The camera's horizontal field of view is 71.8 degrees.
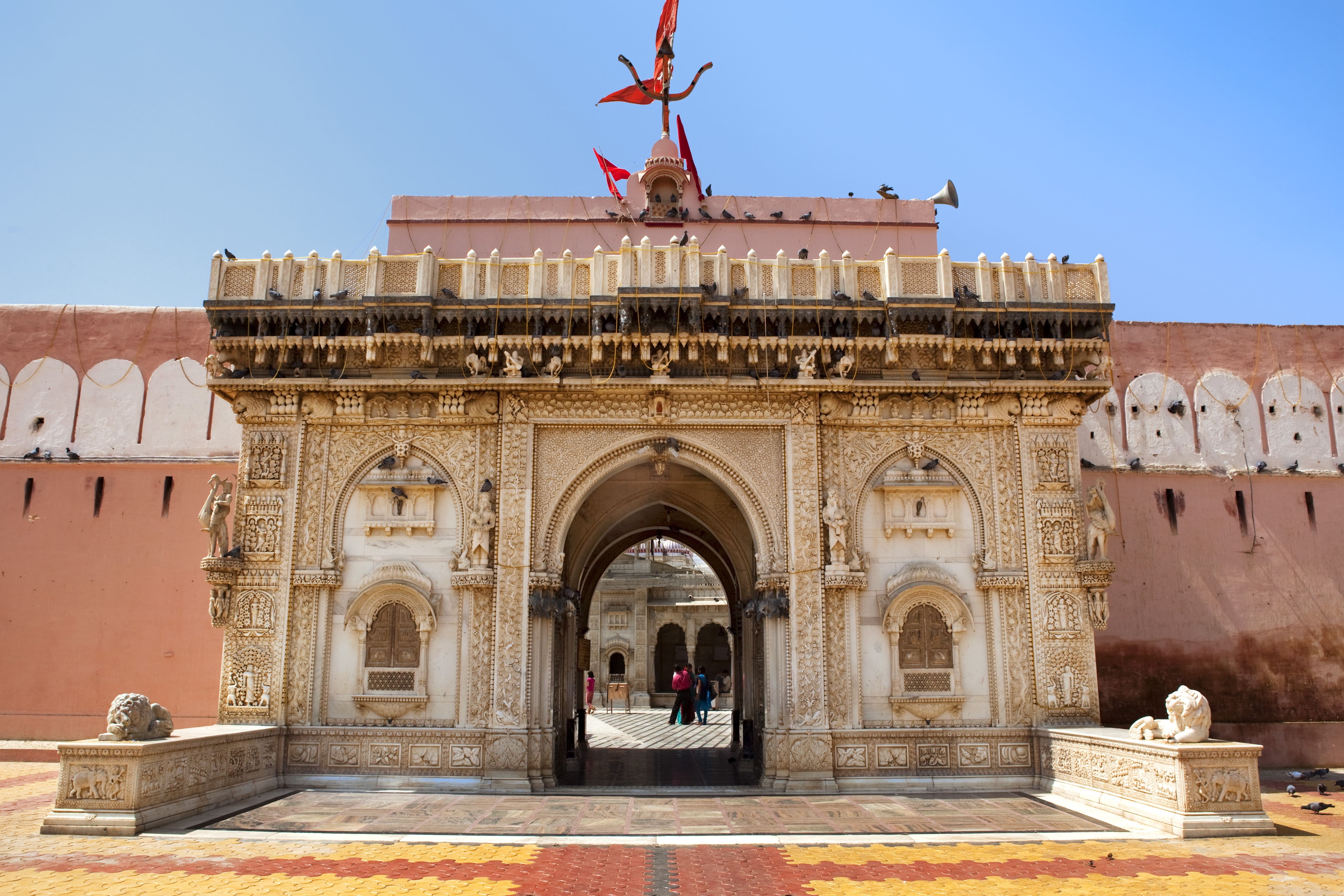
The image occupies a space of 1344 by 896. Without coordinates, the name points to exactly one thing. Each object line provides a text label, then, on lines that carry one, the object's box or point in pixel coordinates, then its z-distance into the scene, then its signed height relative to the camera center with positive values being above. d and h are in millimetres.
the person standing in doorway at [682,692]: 20844 -1244
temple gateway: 10750 +1806
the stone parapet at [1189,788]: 7992 -1316
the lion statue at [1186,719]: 8344 -719
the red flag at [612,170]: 13961 +6922
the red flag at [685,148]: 14305 +7450
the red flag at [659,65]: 13977 +8449
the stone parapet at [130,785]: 7855 -1284
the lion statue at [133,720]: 8211 -730
